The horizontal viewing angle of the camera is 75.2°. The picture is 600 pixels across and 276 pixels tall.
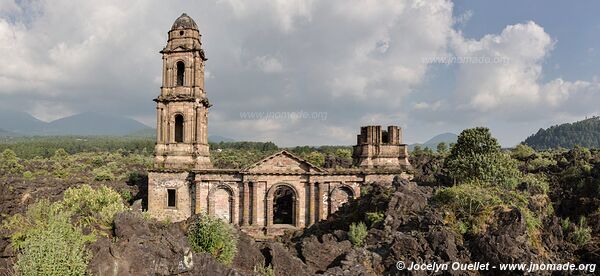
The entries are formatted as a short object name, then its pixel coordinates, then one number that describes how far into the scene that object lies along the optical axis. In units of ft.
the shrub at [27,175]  202.61
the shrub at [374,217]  79.36
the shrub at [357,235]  70.49
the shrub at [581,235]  69.21
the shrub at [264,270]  52.85
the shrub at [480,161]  106.52
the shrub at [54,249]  37.06
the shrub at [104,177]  171.75
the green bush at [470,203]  69.92
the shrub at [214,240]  53.52
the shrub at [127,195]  115.79
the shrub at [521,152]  219.53
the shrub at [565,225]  74.43
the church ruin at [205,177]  103.96
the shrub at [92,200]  63.73
